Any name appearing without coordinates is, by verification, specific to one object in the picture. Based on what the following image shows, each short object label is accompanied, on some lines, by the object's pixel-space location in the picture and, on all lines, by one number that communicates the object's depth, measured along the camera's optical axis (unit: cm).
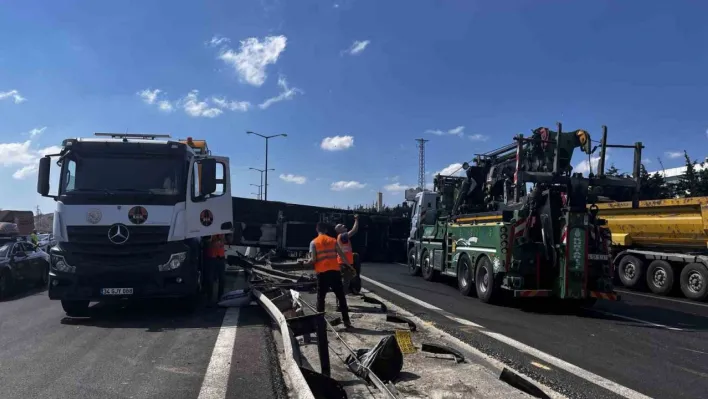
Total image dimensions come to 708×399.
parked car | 1227
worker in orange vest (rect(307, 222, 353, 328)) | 850
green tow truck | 1038
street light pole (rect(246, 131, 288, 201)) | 4778
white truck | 855
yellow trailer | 1317
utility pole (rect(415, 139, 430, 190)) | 5094
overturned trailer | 2252
